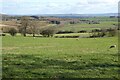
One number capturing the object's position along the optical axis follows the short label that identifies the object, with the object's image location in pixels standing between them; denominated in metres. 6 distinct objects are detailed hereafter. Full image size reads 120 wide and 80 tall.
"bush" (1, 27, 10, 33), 90.58
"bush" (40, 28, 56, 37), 91.45
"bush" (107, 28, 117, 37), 81.24
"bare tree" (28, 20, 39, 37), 93.88
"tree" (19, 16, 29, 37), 93.19
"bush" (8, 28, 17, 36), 89.62
